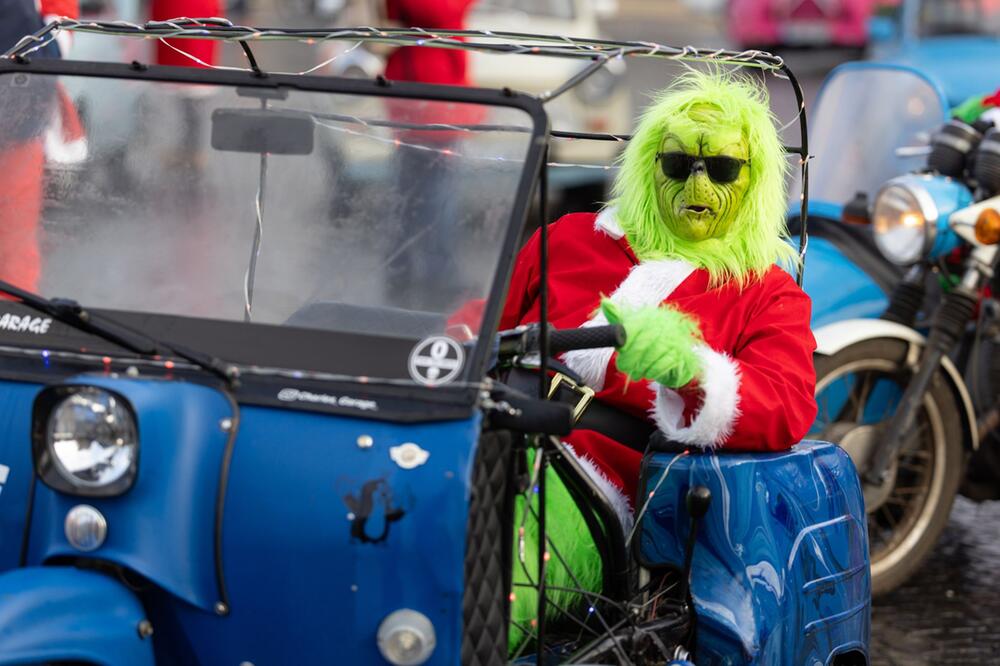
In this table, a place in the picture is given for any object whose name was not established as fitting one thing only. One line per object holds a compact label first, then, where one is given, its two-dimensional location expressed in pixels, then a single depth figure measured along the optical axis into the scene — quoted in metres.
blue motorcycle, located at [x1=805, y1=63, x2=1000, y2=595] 10.44
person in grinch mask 6.60
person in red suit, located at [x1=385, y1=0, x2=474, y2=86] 16.52
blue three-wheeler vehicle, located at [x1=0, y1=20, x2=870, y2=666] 5.41
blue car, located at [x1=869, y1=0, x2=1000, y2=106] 17.58
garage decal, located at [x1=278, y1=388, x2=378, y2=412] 5.58
